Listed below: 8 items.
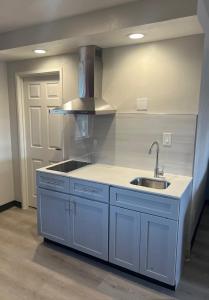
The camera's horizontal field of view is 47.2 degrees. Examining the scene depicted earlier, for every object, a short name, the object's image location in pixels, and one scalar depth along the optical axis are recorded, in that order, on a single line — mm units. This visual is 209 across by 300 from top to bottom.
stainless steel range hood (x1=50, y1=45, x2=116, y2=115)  2523
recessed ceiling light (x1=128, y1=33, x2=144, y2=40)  2169
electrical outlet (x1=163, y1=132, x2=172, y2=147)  2467
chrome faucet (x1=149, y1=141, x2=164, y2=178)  2441
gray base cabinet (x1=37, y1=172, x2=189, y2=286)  1995
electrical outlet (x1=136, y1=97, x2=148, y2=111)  2586
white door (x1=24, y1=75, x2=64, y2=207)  3287
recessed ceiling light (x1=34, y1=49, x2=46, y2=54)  2760
